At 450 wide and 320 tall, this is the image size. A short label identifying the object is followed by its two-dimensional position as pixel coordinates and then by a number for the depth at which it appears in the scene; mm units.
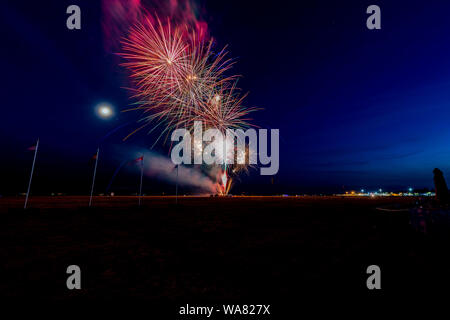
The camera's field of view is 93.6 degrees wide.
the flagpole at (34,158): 21328
